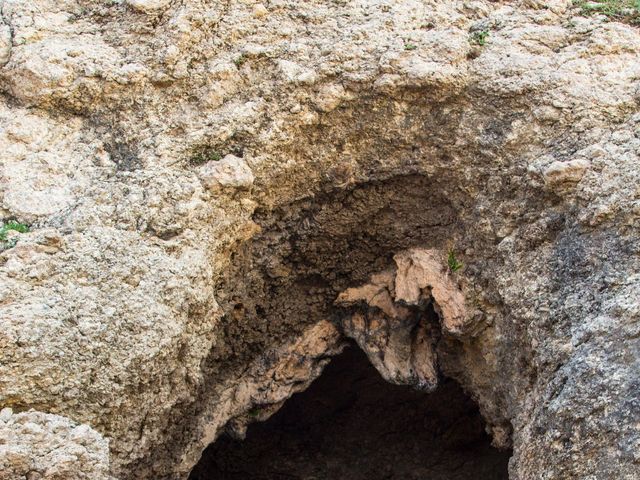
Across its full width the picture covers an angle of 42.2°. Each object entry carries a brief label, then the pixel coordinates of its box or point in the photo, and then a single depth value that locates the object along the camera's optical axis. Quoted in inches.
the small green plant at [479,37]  239.3
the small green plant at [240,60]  236.7
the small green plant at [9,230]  205.0
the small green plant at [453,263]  247.3
